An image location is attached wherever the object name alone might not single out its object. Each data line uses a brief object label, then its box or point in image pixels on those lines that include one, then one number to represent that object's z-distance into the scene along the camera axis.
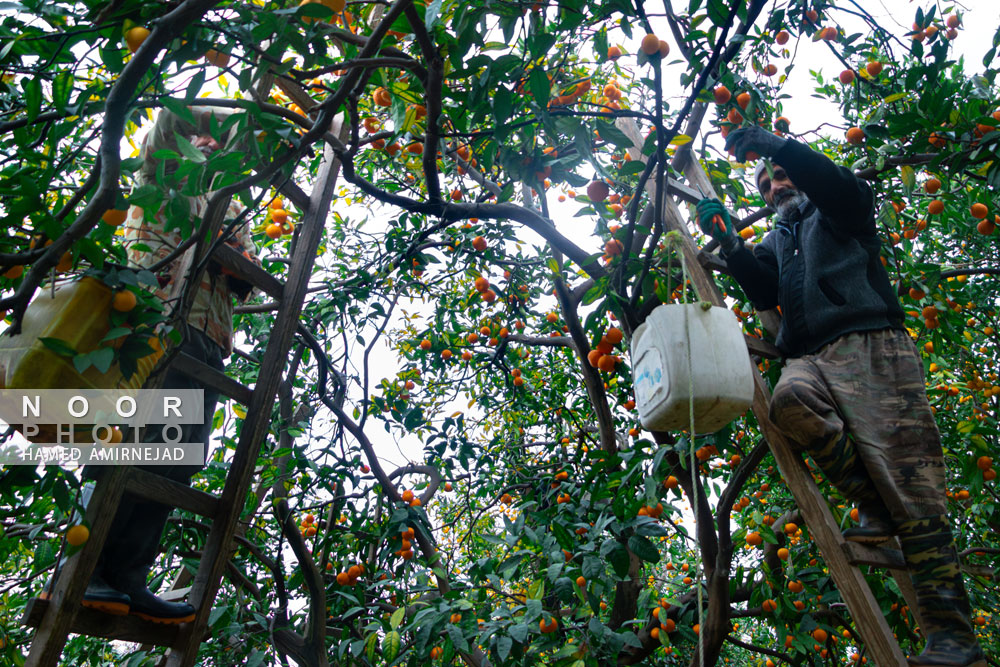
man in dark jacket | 1.67
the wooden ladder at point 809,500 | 1.55
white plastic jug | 1.44
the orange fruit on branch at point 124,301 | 1.45
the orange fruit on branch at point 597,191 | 2.00
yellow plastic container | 1.34
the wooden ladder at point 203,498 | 1.44
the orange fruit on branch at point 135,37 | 1.31
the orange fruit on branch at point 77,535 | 1.44
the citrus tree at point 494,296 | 1.42
